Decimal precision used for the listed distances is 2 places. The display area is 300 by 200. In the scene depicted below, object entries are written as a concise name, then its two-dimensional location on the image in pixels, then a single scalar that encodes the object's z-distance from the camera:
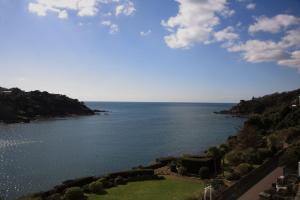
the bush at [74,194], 17.78
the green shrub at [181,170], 24.39
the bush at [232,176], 20.43
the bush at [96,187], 19.64
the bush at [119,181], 21.88
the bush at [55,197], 17.99
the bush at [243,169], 20.81
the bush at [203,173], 23.14
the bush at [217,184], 16.43
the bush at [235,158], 24.80
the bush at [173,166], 25.77
